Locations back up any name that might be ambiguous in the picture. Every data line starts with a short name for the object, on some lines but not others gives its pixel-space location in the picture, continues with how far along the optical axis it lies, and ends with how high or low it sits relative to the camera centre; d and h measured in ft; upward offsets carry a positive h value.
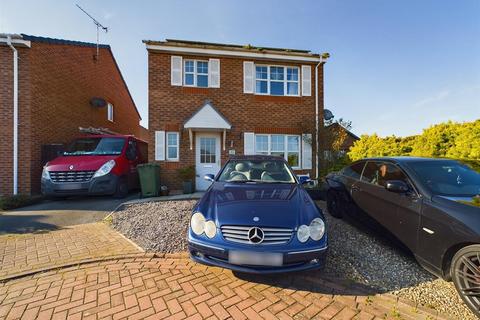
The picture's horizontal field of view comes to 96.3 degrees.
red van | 20.85 -0.83
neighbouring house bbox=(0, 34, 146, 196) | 24.13 +8.03
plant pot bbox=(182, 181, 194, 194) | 25.74 -3.16
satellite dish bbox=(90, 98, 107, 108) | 37.36 +10.17
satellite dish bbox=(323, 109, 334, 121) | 30.81 +6.58
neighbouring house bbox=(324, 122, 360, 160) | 29.45 +3.11
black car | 7.15 -2.11
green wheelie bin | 23.82 -2.15
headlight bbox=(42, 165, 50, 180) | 20.93 -1.33
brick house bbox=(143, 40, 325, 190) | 27.99 +7.80
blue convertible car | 7.47 -2.65
